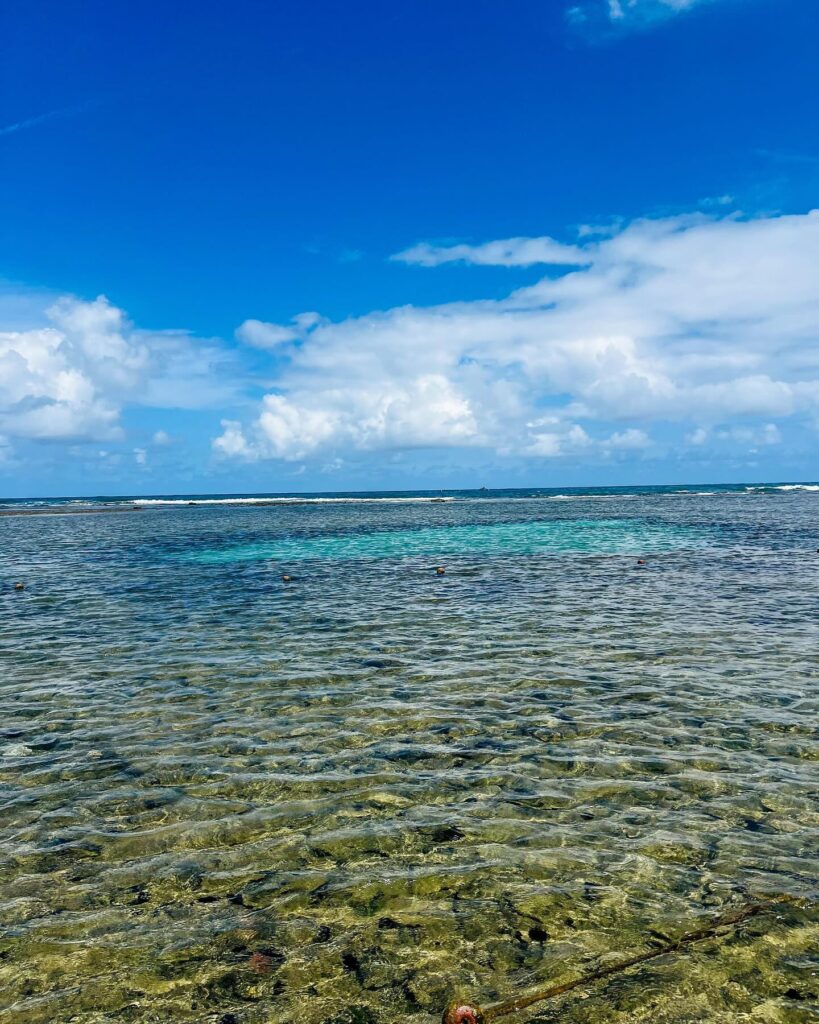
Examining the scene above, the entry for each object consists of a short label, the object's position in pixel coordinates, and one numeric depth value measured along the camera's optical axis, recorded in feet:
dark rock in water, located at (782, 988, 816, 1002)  19.74
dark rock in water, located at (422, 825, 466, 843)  28.96
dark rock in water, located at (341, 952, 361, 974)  21.35
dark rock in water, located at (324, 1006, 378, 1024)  19.27
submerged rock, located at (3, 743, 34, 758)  39.55
